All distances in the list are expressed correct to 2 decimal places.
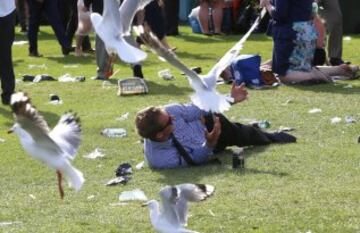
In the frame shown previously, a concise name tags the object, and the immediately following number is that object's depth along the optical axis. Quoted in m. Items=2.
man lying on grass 12.02
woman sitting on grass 19.09
